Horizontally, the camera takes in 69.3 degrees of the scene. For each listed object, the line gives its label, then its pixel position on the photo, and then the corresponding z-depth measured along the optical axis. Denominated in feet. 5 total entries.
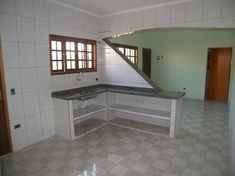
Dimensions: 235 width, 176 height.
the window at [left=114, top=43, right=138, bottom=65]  19.65
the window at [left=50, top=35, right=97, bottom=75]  11.70
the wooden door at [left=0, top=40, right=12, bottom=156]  8.99
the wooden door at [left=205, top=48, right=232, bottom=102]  20.27
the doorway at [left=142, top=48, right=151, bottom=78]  24.22
